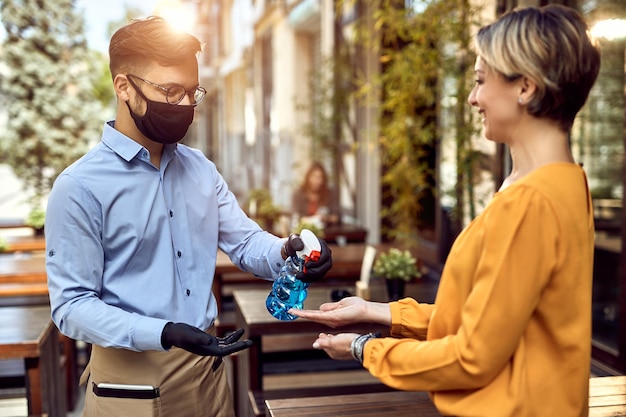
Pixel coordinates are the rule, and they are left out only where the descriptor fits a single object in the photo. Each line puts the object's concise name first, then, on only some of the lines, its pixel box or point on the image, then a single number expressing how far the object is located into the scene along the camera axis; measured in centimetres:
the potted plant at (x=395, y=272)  313
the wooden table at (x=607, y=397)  187
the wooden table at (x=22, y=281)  388
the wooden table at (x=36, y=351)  261
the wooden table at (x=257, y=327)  282
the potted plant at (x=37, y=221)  531
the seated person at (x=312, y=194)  662
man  154
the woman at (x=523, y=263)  116
